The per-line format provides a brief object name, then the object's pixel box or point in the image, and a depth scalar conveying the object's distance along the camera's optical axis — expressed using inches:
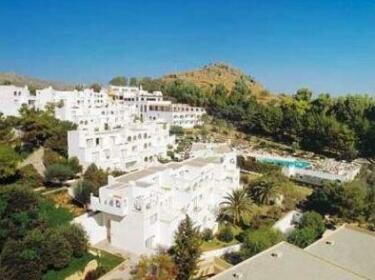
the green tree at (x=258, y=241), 1198.9
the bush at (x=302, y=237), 1282.0
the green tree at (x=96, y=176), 1481.3
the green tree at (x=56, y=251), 1034.1
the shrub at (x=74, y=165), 1589.2
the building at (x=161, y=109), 2878.9
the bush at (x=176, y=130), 2641.7
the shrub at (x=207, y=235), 1358.8
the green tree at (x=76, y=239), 1110.4
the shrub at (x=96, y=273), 1079.0
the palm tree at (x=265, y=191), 1659.4
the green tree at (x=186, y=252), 1080.8
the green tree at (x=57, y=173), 1508.4
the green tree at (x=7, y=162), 1390.3
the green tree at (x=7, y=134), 1675.9
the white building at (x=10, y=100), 2081.7
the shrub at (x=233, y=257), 1229.4
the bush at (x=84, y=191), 1398.9
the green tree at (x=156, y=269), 1017.5
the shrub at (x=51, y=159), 1615.4
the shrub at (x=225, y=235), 1362.9
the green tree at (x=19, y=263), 953.3
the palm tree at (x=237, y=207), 1496.1
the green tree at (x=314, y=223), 1391.5
